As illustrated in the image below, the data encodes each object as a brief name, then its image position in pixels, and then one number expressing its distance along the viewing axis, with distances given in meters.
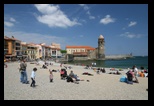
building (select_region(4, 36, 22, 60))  34.93
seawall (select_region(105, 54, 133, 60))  90.57
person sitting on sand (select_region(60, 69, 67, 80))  9.54
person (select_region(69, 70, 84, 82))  8.76
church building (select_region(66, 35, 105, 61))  72.92
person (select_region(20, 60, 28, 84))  7.66
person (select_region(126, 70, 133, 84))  8.64
